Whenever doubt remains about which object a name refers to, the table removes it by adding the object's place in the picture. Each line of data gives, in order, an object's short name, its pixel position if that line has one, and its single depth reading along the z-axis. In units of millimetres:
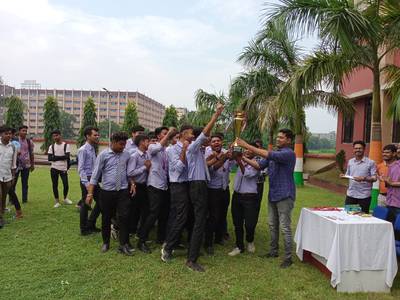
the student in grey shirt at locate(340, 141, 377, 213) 5738
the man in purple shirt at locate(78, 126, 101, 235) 6051
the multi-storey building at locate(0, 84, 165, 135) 103062
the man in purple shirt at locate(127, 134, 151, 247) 5344
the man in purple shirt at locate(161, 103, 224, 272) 4684
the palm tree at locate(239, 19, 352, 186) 11953
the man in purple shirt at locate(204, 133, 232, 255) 5344
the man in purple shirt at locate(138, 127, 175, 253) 5285
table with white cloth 4129
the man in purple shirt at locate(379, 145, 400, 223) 5039
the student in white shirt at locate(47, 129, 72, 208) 8000
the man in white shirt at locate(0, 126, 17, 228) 6234
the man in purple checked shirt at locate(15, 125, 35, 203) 8047
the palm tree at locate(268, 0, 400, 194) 6781
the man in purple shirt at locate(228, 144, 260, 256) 5336
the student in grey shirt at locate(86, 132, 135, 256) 5070
